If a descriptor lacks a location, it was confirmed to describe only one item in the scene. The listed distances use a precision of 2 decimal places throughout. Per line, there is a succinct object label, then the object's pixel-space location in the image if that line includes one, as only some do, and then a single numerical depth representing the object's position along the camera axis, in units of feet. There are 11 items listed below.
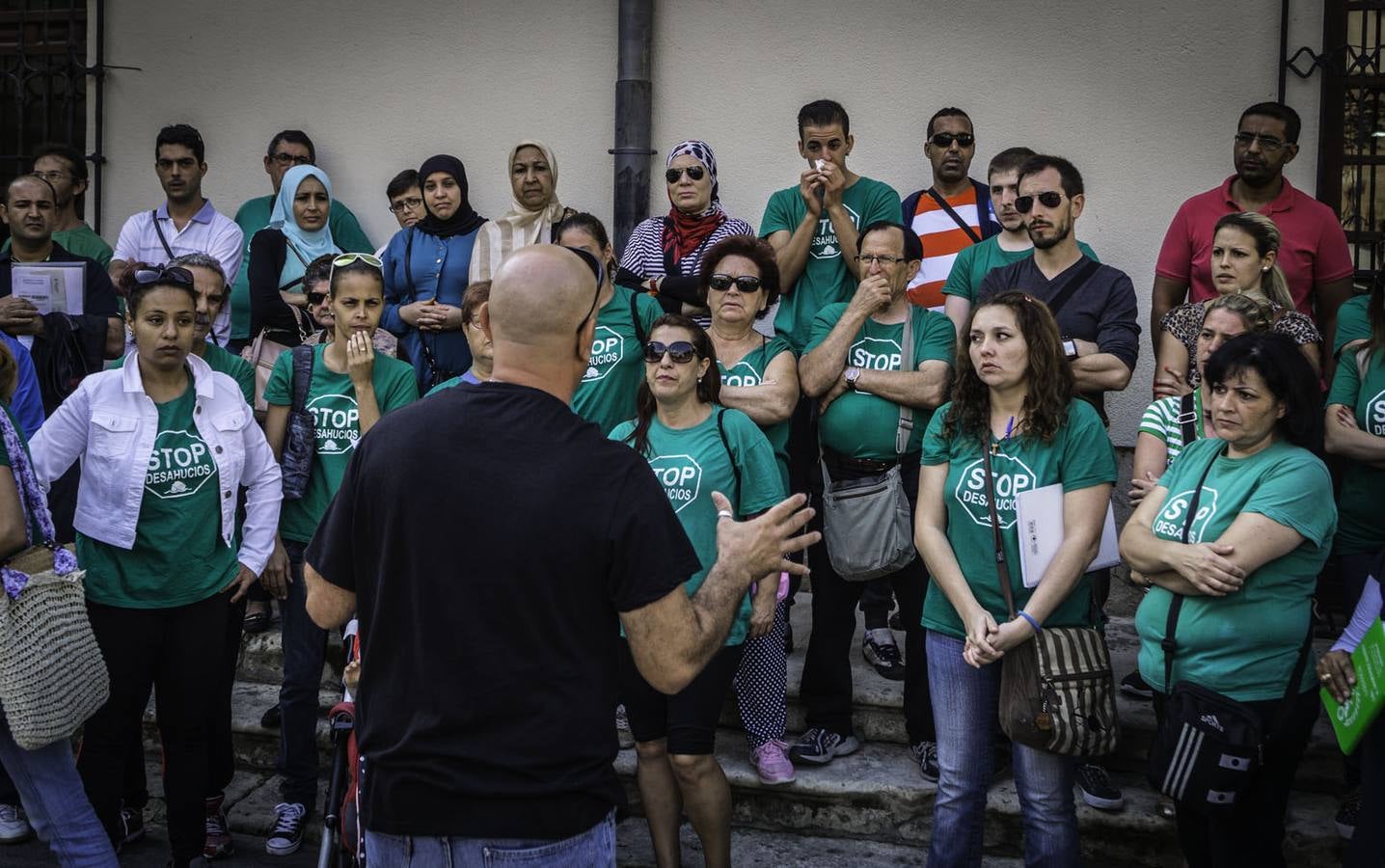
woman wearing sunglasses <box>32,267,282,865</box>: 14.37
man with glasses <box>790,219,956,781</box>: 16.19
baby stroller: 11.53
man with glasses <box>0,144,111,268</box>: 22.15
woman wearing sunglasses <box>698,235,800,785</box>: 15.98
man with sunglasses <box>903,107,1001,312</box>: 19.45
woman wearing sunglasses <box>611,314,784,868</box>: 13.82
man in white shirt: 22.04
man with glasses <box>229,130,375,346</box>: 23.22
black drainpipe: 22.66
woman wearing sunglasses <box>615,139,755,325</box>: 18.51
